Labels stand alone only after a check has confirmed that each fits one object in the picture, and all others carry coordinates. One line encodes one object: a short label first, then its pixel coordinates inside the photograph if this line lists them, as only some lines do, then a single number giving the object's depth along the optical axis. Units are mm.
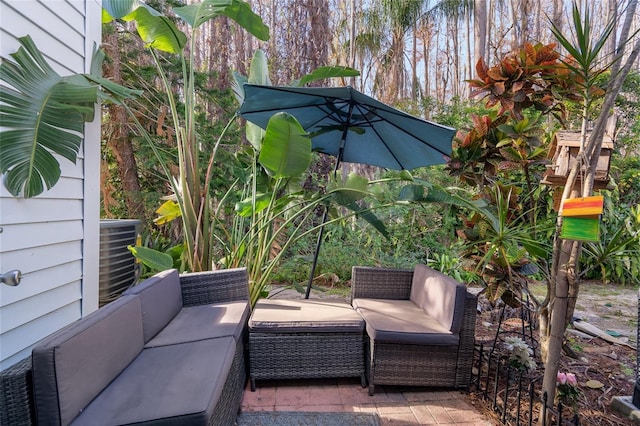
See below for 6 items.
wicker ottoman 2410
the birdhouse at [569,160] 1878
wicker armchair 2310
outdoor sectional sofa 1255
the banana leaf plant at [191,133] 2771
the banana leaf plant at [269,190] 2432
